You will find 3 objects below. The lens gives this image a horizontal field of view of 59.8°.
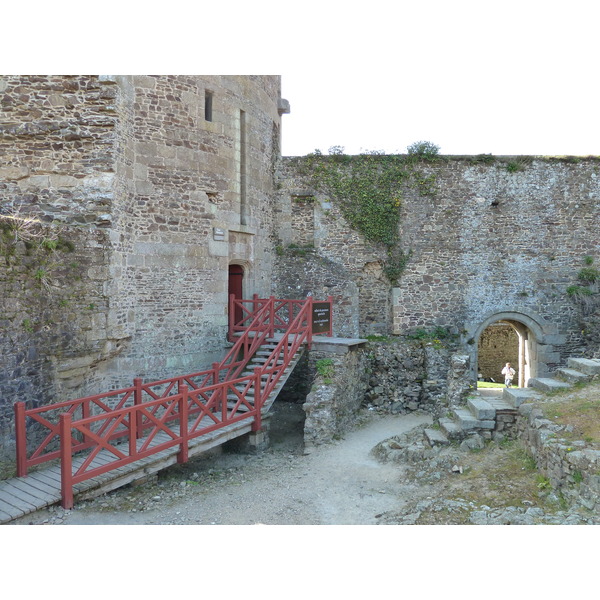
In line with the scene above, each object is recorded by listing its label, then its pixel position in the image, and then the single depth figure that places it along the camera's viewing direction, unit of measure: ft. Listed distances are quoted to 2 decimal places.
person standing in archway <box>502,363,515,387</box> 49.78
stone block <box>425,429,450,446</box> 27.61
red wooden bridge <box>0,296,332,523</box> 21.39
